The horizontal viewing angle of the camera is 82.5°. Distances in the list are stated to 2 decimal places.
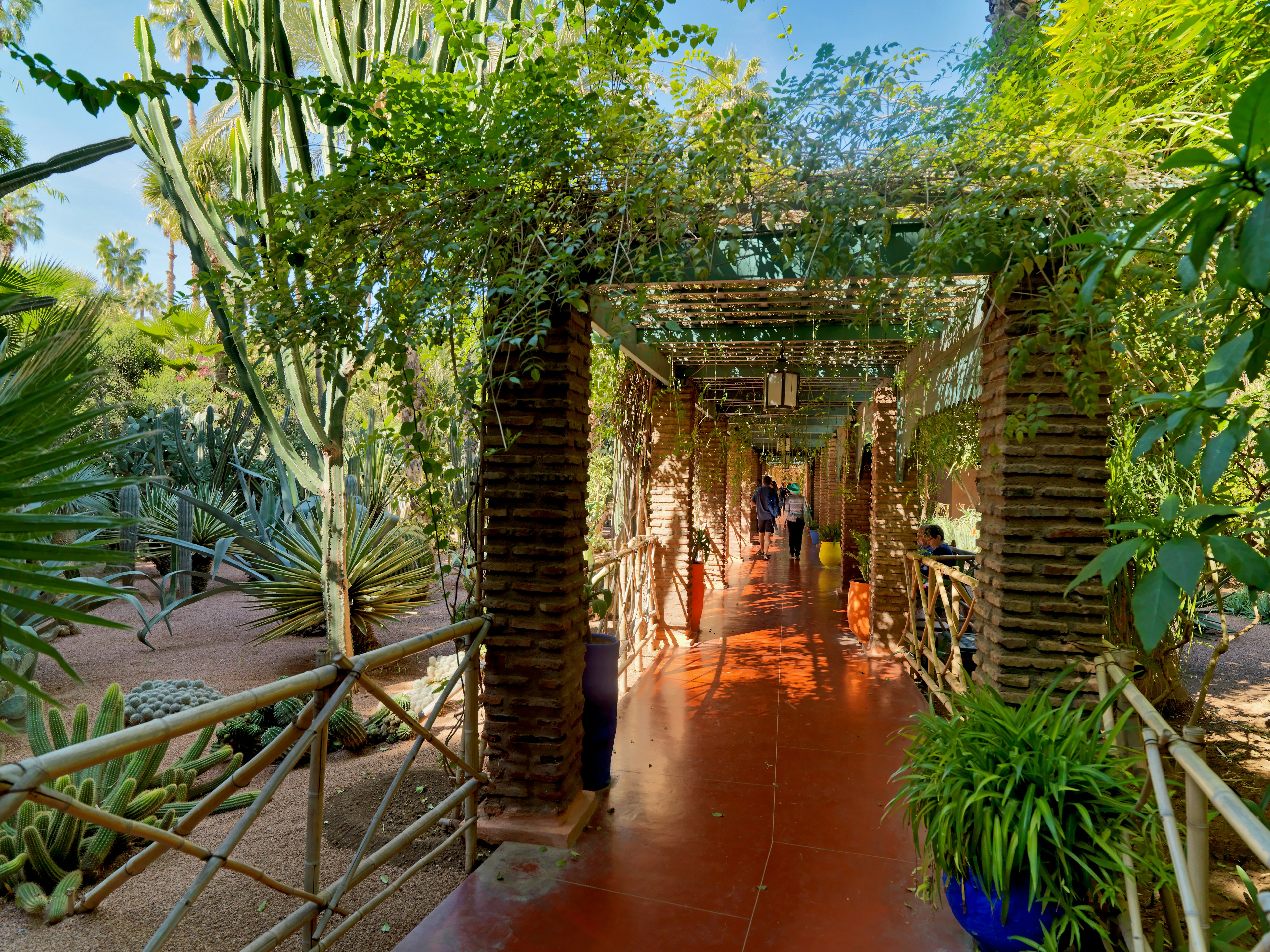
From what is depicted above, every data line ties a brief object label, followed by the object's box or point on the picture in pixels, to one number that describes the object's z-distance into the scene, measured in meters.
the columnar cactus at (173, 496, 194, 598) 7.12
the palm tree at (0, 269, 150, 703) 1.35
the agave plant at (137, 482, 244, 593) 8.01
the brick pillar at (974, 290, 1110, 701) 3.09
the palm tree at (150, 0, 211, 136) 21.38
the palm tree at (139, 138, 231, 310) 17.53
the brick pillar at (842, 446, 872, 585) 9.46
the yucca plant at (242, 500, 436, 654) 5.85
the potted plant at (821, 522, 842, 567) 13.05
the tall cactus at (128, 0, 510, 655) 3.35
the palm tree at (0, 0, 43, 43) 15.80
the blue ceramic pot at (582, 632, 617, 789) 3.65
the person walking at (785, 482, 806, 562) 14.04
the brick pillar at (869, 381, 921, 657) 6.76
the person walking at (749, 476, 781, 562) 12.83
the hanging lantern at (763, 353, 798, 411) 6.25
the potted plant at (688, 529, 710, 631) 7.23
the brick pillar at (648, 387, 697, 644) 7.18
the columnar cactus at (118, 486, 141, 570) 7.28
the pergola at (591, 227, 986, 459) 3.29
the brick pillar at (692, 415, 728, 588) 9.07
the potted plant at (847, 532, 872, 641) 7.23
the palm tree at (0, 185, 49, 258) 20.42
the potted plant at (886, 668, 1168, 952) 2.17
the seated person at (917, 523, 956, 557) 6.71
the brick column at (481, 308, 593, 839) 3.24
